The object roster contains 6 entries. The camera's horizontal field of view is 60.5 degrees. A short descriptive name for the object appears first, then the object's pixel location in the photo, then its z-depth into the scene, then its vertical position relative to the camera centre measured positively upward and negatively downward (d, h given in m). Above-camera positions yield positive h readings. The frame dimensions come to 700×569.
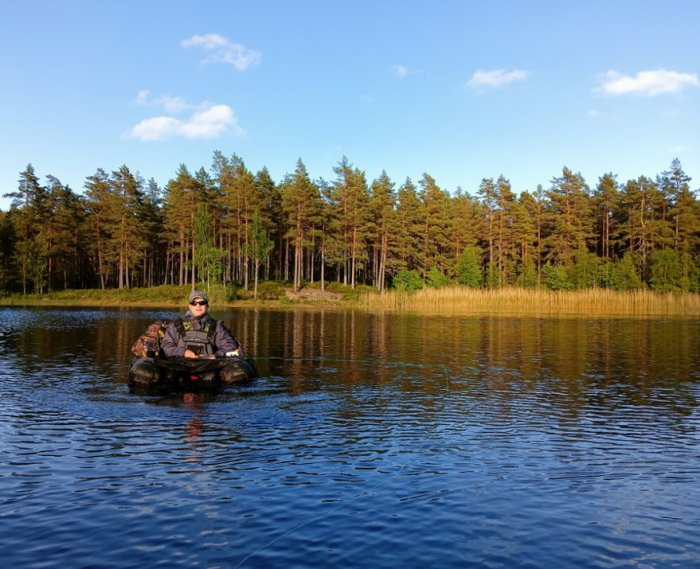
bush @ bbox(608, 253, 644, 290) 80.19 +2.00
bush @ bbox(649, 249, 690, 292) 77.88 +2.56
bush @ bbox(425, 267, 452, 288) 91.12 +2.24
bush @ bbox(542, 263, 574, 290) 86.81 +2.19
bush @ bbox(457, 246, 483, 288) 90.94 +3.60
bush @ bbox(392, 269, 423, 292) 88.44 +2.04
